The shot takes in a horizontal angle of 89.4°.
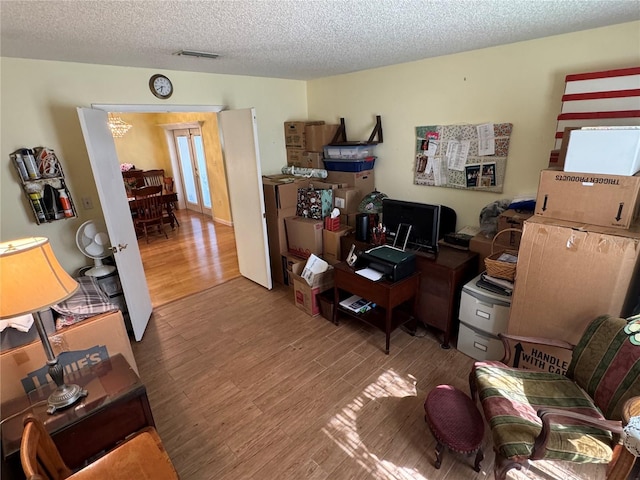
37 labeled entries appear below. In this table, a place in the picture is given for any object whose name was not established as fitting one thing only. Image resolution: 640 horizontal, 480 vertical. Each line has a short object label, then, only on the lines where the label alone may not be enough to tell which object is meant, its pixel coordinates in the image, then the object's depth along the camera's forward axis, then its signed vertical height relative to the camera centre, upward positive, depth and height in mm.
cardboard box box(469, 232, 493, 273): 2578 -855
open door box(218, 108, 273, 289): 3268 -440
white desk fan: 2729 -727
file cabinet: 2281 -1291
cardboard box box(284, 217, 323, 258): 3416 -942
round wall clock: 3062 +616
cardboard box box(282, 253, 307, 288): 3572 -1281
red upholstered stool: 1657 -1470
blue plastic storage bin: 3553 -228
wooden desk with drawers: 2506 -1111
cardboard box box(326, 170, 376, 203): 3611 -399
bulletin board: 2740 -154
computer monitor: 2591 -656
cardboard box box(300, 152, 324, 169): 3934 -175
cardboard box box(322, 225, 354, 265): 3321 -990
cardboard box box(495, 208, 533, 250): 2414 -656
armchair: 1374 -1255
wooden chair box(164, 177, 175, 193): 7320 -686
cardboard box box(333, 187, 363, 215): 3525 -589
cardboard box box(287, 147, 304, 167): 4148 -125
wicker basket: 2211 -873
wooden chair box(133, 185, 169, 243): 5324 -886
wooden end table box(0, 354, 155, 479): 1359 -1104
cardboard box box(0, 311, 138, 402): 1784 -1141
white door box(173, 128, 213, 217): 6672 -370
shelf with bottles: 2471 -189
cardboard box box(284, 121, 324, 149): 4020 +158
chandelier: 6199 +548
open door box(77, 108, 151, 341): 2451 -465
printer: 2447 -899
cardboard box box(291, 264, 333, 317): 3135 -1359
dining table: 5361 -863
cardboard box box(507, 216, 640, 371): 1736 -819
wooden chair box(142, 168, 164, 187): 7074 -514
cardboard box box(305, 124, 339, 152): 3828 +115
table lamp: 1231 -478
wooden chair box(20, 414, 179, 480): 1072 -1192
